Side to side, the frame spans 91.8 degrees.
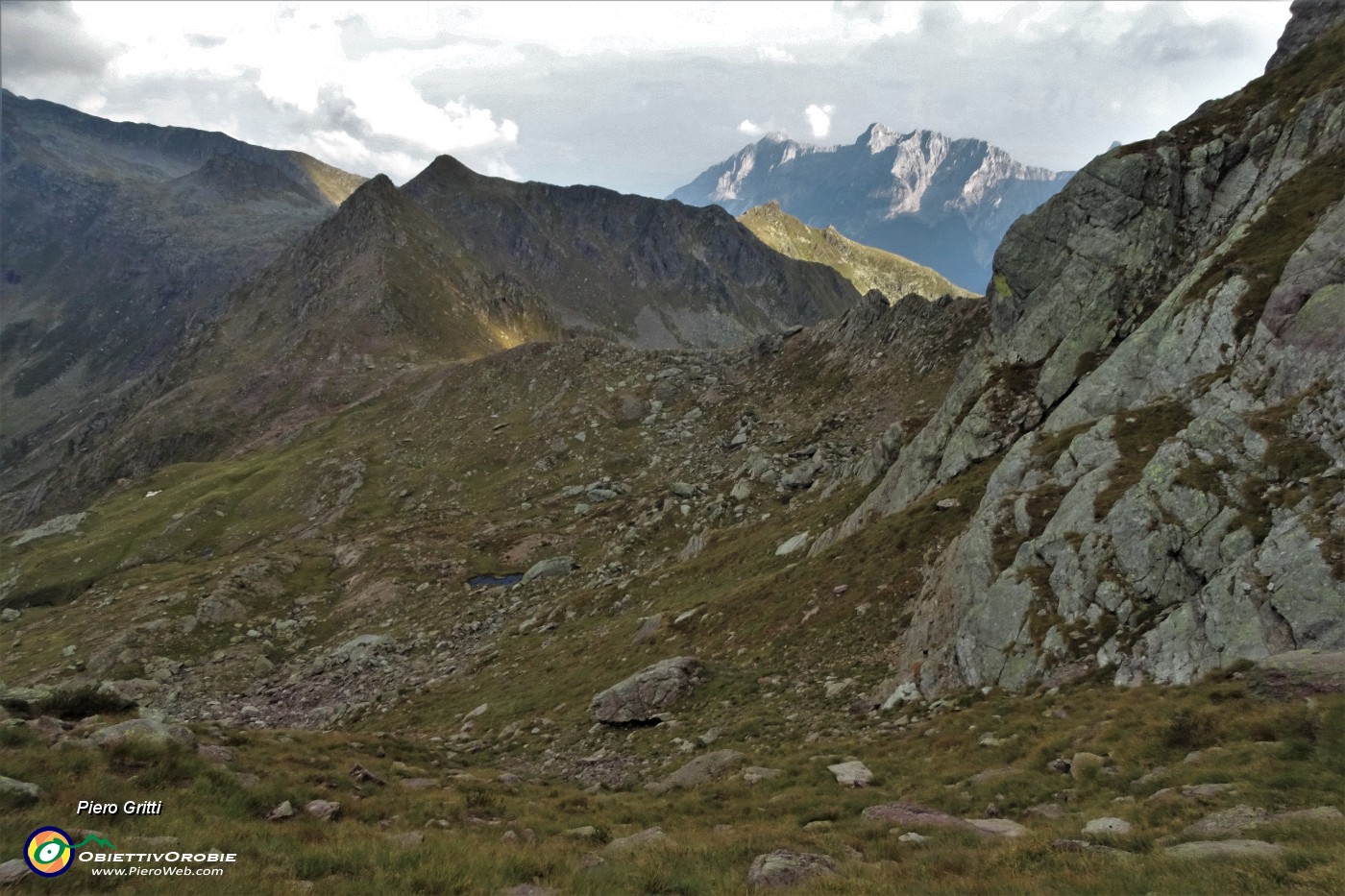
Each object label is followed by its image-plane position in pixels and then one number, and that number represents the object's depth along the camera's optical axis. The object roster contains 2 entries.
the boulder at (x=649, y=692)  29.44
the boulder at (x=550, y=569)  56.38
